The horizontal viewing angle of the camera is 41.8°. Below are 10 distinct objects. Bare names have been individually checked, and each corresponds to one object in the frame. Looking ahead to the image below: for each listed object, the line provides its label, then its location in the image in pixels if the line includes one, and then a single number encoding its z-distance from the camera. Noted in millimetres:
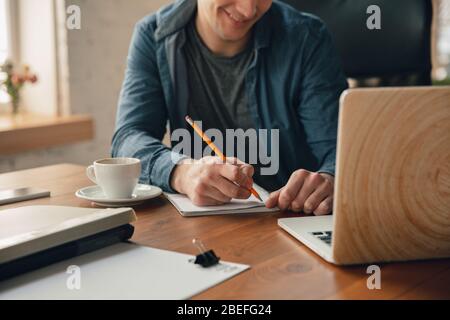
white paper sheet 679
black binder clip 770
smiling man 1461
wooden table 691
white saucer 1079
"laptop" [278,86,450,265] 722
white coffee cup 1086
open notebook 1029
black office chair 1581
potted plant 2520
